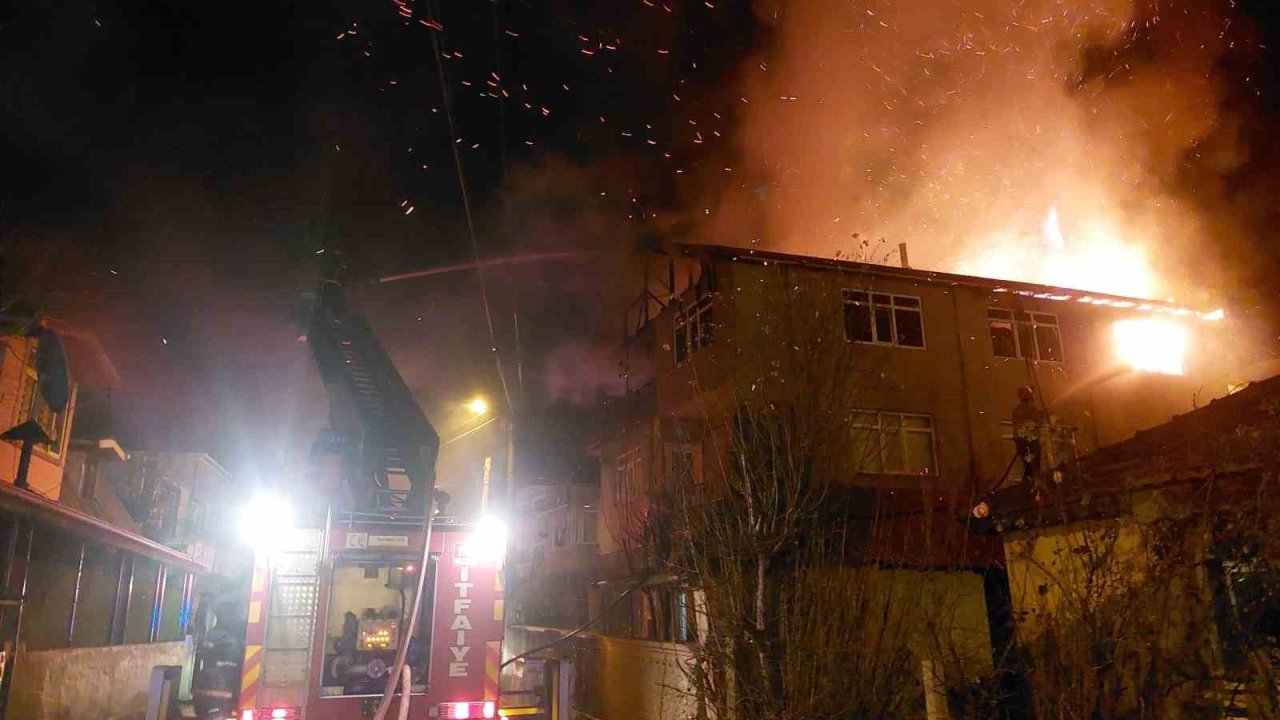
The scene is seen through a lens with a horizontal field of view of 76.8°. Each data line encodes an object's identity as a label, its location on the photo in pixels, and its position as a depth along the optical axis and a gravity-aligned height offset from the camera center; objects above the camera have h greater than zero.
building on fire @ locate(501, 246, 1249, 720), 15.83 +5.27
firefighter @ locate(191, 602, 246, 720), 10.25 -0.98
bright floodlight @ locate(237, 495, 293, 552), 8.30 +0.67
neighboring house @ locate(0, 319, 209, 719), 11.73 +0.27
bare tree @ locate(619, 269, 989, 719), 6.77 +0.12
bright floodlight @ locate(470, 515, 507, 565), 8.96 +0.48
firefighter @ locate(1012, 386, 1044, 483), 8.83 +1.79
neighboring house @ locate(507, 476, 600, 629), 32.34 +1.32
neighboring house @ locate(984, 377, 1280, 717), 5.49 -0.13
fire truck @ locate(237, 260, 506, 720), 8.20 +0.09
